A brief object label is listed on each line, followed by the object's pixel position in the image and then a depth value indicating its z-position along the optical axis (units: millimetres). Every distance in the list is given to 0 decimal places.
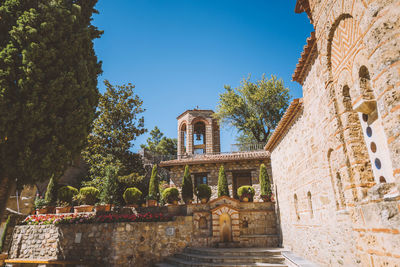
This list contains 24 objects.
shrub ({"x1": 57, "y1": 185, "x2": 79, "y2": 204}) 12773
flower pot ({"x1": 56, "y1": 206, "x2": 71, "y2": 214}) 11829
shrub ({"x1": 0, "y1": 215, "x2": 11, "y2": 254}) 10991
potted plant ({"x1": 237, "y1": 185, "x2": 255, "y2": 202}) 11866
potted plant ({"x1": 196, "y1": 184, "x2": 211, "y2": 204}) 13016
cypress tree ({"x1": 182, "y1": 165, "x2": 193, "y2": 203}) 13081
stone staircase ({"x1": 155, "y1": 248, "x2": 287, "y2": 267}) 7934
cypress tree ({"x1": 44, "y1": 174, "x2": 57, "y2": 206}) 12827
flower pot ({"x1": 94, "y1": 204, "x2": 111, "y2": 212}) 11289
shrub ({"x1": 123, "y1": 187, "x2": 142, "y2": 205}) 12531
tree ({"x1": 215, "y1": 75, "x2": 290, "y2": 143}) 23125
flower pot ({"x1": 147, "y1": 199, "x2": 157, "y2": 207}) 12586
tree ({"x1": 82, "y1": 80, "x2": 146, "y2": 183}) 17453
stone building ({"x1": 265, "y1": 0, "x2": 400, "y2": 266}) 2232
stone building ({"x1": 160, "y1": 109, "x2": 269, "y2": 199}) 15414
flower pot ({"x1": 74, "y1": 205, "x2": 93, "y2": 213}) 11406
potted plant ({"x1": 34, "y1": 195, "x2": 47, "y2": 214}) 12184
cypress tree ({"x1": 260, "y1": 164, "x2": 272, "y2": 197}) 12312
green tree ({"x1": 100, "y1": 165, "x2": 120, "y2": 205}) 12203
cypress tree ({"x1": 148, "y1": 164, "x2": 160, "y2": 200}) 13496
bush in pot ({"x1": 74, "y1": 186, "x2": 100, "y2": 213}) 12633
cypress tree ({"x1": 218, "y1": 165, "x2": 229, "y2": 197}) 13258
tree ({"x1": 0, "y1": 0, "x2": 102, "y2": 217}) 7090
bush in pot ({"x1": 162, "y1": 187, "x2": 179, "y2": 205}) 12406
